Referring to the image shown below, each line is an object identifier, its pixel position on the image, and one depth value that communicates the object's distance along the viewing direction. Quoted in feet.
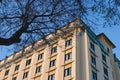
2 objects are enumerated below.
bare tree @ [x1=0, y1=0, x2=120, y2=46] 28.82
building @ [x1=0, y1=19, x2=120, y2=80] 88.11
